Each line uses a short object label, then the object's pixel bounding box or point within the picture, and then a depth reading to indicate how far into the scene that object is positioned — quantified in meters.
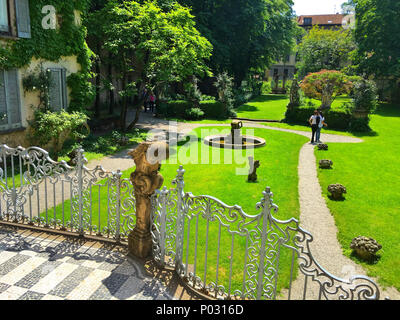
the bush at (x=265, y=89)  50.69
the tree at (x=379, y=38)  31.94
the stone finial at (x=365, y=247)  6.66
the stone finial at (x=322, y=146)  16.64
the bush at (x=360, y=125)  22.34
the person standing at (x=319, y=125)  17.83
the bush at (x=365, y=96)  22.06
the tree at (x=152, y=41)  16.64
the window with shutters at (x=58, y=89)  13.65
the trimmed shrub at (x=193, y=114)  26.19
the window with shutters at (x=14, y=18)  11.34
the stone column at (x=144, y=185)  5.39
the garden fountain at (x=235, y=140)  16.92
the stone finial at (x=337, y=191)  9.92
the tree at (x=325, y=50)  44.41
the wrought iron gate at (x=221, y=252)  4.27
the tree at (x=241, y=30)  30.90
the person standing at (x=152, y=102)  28.58
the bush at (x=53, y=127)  12.48
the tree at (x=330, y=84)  24.72
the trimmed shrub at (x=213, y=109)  27.46
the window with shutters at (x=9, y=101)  11.70
